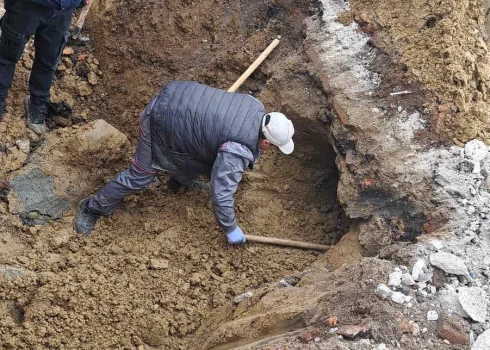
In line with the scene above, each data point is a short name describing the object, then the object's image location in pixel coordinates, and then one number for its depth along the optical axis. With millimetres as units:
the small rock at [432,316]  3104
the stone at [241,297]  3963
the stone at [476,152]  3864
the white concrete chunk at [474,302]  3113
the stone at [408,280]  3268
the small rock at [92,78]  5156
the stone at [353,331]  3008
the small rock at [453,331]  3025
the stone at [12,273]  3868
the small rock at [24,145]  4461
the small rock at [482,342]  3004
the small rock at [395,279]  3258
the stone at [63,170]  4309
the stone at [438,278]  3293
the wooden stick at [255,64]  4754
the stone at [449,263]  3311
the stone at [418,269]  3297
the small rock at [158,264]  4203
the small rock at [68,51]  5167
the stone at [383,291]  3189
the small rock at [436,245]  3473
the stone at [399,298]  3168
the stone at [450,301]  3149
